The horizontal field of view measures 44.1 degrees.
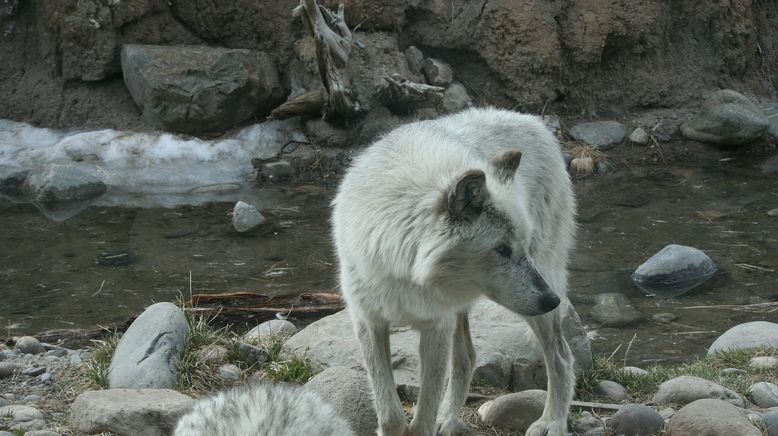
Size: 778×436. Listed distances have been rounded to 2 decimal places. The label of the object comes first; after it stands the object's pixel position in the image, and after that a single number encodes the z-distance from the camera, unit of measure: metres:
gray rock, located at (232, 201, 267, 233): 10.35
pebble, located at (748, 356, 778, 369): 6.11
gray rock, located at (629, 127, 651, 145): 13.38
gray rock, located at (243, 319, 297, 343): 6.50
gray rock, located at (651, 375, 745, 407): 5.45
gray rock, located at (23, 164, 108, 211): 11.18
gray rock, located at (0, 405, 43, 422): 5.07
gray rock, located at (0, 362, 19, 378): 5.84
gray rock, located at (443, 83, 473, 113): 13.09
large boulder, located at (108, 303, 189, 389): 5.60
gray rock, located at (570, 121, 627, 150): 13.23
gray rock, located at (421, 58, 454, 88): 13.36
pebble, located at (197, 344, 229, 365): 5.99
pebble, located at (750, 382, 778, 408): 5.53
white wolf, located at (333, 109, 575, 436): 4.43
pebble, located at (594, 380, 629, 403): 5.91
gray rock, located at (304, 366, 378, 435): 5.26
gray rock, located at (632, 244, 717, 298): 8.81
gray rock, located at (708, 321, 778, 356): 6.75
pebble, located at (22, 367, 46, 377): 5.90
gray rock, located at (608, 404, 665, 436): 4.97
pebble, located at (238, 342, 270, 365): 6.14
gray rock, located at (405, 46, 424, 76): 13.32
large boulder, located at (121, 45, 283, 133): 12.28
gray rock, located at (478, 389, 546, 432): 5.41
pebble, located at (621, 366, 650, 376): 6.24
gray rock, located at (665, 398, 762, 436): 4.59
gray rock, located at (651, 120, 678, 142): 13.59
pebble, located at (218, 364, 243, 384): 5.90
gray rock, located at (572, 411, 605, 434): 5.38
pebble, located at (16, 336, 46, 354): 6.46
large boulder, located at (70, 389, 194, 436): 4.87
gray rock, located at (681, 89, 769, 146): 13.16
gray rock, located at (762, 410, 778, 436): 4.90
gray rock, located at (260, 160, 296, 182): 11.98
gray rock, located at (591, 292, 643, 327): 8.06
